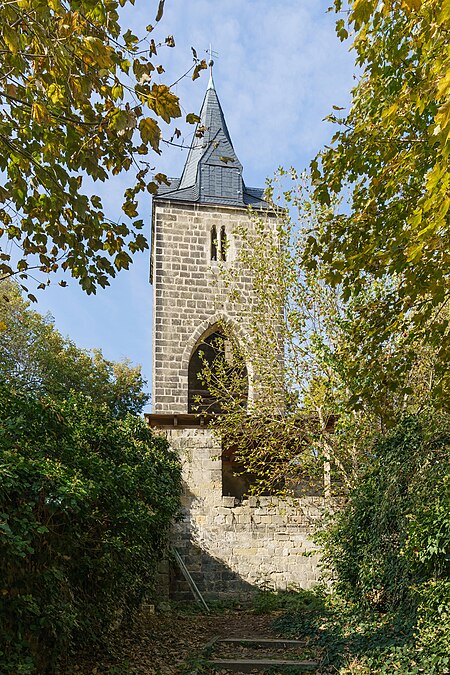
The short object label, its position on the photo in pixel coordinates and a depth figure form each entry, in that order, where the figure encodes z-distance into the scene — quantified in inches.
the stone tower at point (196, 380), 485.7
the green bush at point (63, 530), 151.7
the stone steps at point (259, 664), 256.5
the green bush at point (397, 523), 237.5
